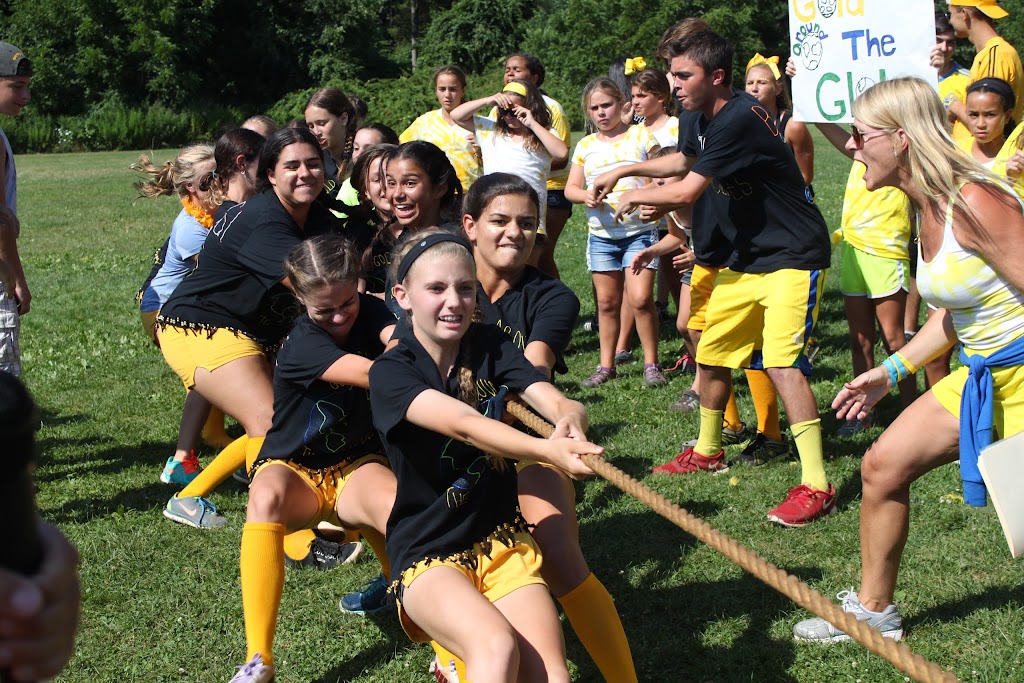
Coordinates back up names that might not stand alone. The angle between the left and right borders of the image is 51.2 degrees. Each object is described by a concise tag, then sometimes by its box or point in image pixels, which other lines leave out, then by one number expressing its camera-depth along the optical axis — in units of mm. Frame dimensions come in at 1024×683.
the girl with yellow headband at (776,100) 8031
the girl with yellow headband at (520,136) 8172
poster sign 5645
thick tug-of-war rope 2225
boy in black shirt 5473
